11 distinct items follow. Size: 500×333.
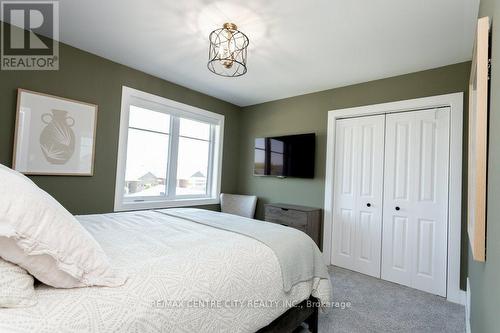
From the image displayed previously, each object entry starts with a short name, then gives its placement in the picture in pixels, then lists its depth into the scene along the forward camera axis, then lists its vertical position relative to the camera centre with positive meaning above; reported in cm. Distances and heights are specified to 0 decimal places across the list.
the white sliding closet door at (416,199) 273 -21
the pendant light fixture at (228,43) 218 +125
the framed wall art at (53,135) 242 +30
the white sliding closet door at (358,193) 319 -20
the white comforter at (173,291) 85 -50
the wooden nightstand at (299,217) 338 -59
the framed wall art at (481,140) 111 +20
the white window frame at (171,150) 314 +30
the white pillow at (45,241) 81 -27
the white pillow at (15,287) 77 -40
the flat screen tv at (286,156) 369 +30
